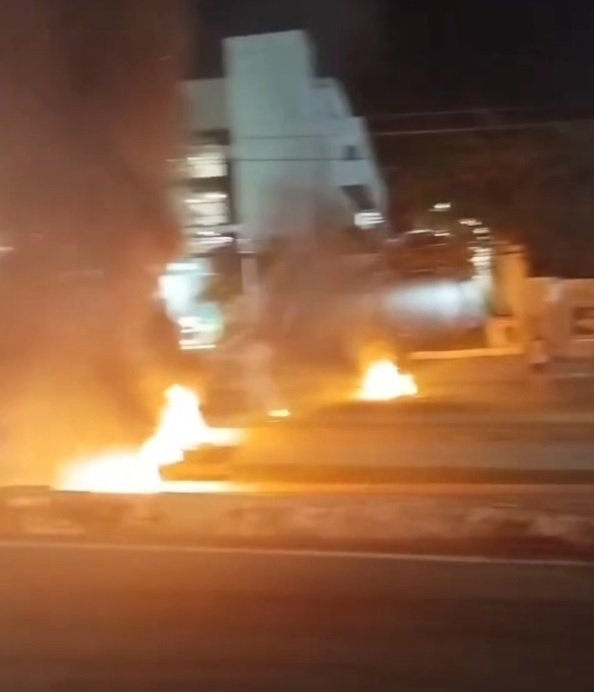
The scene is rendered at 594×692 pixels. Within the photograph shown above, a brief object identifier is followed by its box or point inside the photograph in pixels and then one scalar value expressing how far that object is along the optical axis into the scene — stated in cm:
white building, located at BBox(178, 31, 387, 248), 3400
